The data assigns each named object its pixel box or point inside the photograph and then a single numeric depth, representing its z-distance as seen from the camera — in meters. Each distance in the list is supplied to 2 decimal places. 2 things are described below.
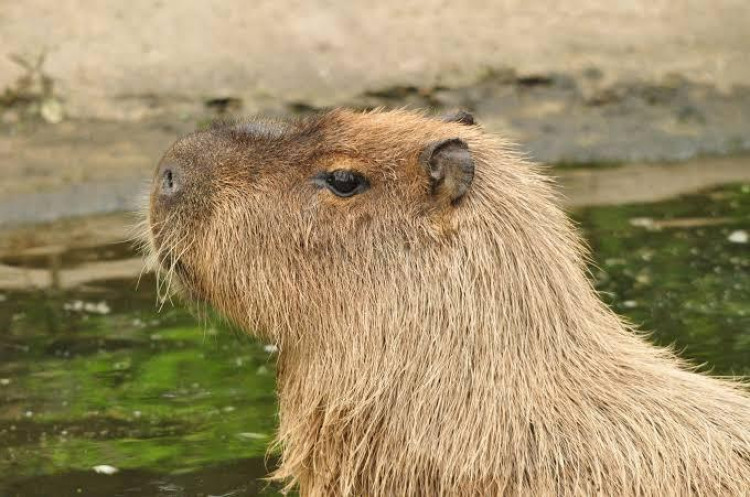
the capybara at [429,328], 7.24
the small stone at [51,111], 18.00
